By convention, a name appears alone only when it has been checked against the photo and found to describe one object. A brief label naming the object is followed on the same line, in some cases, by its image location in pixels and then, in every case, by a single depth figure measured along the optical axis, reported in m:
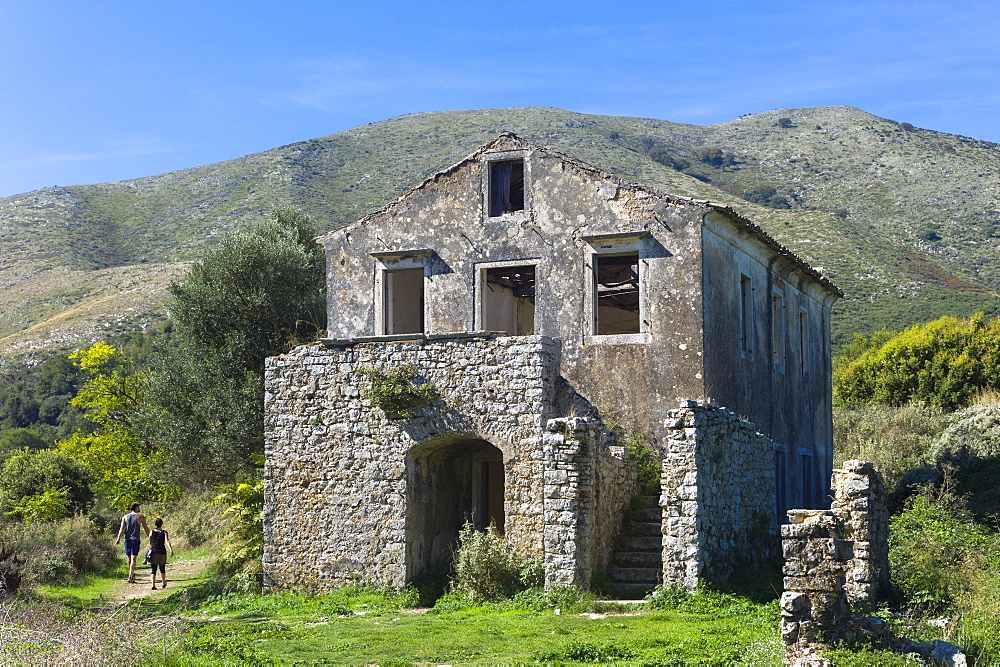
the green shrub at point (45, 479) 29.33
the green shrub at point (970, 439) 25.05
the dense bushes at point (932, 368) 36.66
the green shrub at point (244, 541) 19.30
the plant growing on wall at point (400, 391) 17.77
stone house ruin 16.61
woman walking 20.14
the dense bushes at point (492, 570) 16.30
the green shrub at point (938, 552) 15.30
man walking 20.92
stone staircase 16.52
